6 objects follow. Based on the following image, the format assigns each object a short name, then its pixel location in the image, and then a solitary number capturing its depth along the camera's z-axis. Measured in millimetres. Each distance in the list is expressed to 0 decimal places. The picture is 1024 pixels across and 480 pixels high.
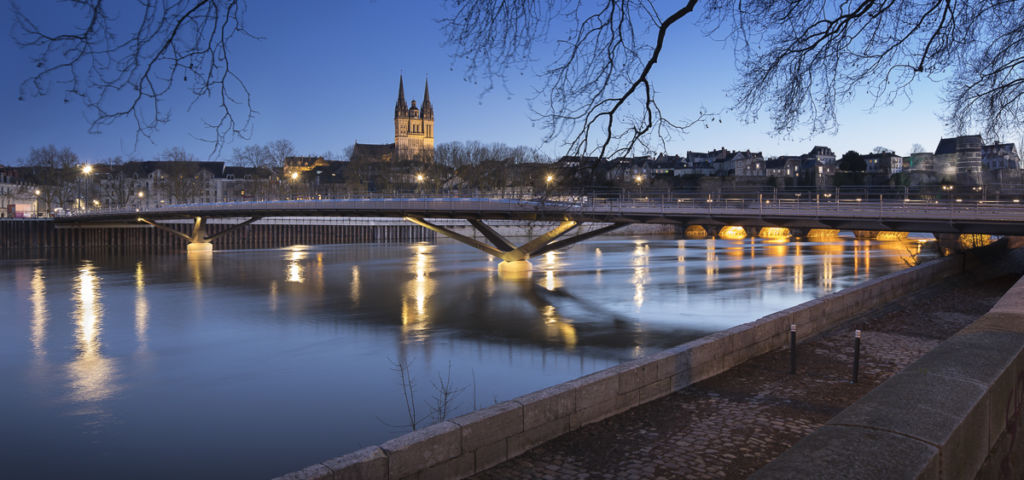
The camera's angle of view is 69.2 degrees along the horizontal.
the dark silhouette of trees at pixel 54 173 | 85438
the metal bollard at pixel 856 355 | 9322
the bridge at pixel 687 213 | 22984
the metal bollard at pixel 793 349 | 9670
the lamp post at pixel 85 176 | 75025
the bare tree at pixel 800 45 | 5105
